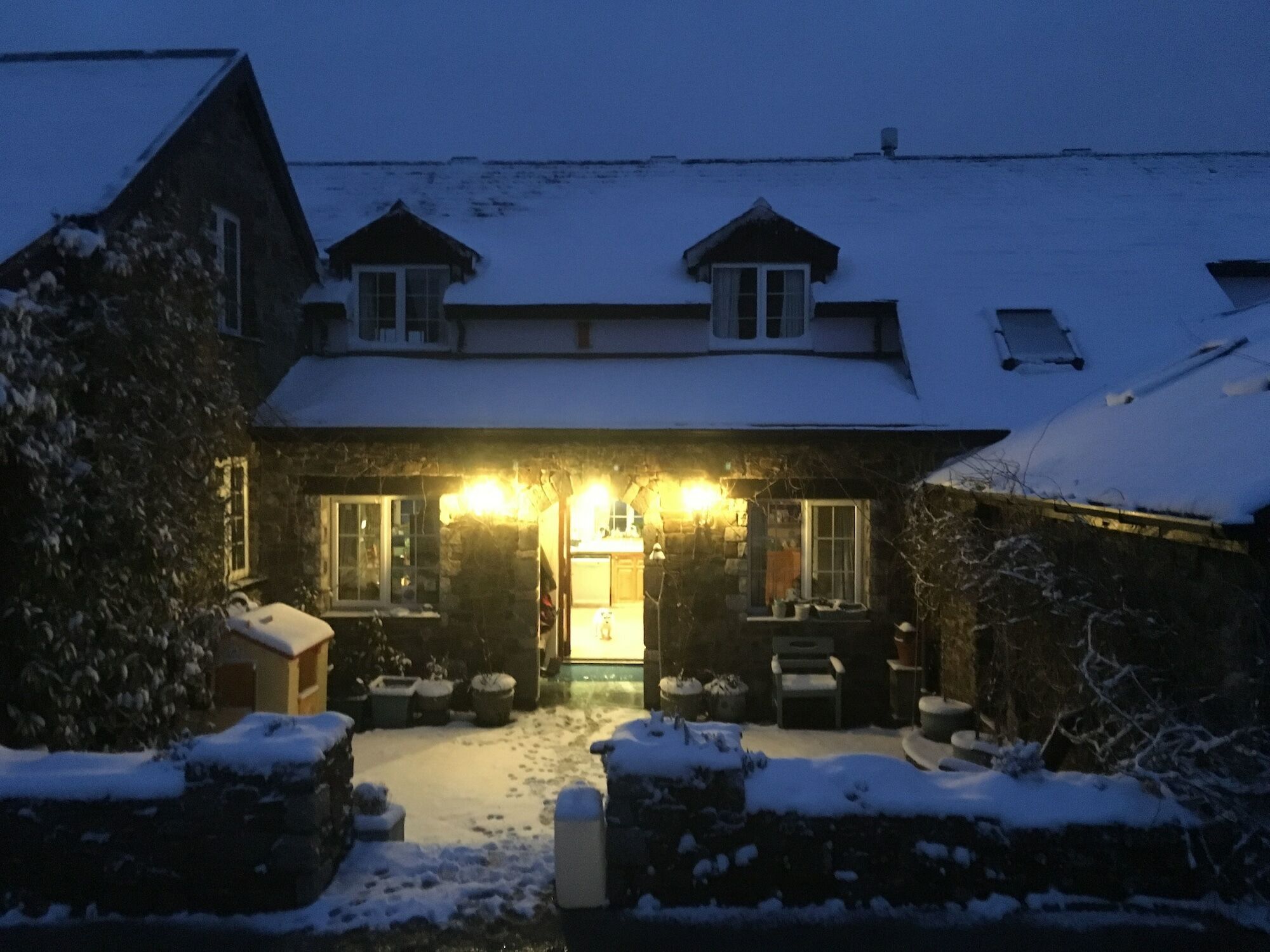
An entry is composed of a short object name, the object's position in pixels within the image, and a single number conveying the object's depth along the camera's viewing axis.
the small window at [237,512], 9.13
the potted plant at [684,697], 9.28
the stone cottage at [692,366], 9.58
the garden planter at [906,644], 9.29
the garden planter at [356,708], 9.18
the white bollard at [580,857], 4.80
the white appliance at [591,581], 15.05
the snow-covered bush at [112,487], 5.88
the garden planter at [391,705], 9.18
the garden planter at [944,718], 8.13
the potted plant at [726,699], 9.30
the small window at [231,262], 9.46
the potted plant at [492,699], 9.12
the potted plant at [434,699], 9.19
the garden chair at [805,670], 9.06
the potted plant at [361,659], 9.52
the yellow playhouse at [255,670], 7.75
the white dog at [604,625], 12.88
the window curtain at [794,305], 10.92
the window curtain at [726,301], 10.98
